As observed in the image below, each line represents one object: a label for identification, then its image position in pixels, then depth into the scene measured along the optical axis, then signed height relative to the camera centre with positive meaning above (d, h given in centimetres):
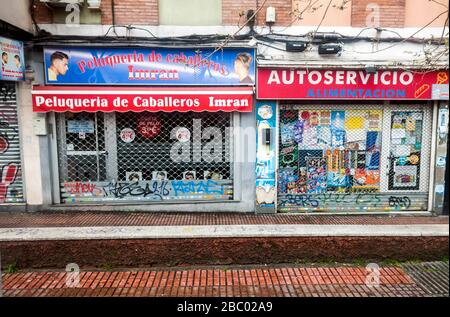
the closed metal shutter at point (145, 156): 783 -37
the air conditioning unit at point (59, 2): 703 +287
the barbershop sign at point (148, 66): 741 +163
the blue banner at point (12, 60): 653 +162
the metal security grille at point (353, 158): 795 -44
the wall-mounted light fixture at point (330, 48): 745 +199
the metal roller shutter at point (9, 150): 755 -20
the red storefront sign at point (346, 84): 751 +123
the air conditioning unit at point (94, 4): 723 +290
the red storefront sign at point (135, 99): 710 +87
